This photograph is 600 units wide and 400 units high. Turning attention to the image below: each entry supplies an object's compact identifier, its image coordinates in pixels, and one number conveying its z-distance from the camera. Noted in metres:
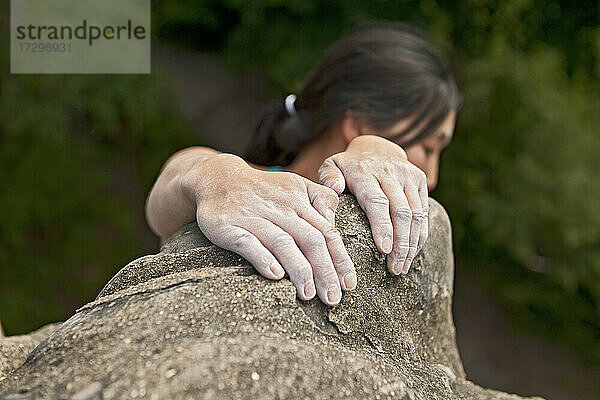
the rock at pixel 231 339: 0.63
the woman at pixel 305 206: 0.77
